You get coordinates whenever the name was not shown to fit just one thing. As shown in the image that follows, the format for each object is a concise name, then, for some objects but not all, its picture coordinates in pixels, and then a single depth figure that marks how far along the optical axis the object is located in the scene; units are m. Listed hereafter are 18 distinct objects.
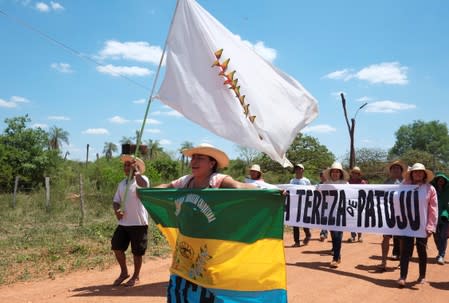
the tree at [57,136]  61.82
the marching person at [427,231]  6.44
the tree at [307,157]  34.44
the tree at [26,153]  24.72
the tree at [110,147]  82.69
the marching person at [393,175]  7.57
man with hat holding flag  6.16
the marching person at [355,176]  10.33
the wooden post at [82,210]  12.01
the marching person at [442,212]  8.12
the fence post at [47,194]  14.87
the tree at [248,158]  38.66
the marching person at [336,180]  7.77
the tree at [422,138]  79.56
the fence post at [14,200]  15.41
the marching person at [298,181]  9.91
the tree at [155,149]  55.47
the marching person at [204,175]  3.59
